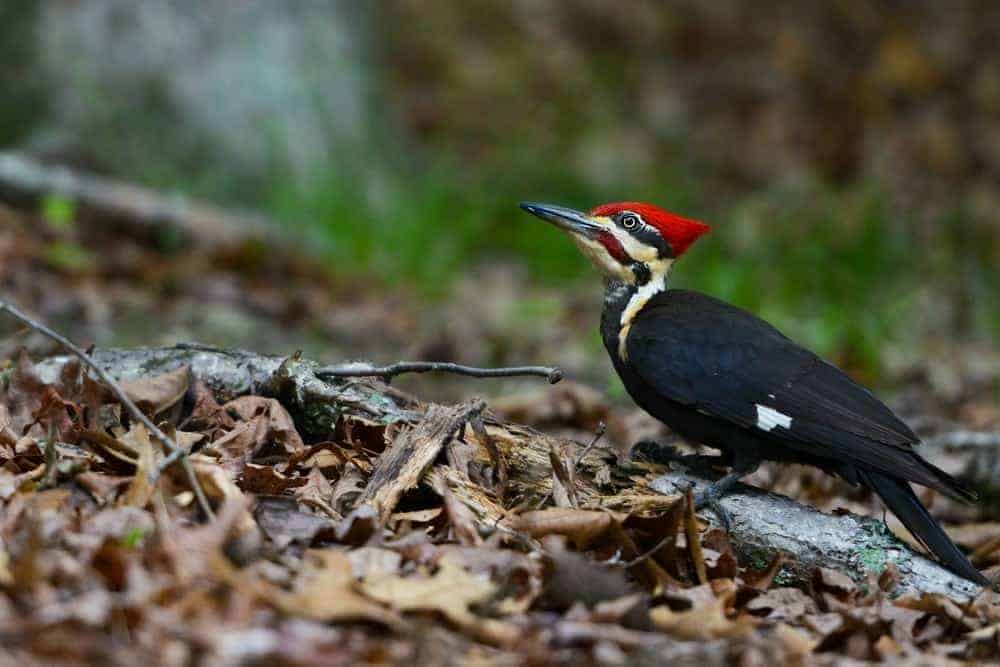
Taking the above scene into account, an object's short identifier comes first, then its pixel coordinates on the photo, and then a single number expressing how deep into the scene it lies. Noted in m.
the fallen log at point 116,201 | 12.46
